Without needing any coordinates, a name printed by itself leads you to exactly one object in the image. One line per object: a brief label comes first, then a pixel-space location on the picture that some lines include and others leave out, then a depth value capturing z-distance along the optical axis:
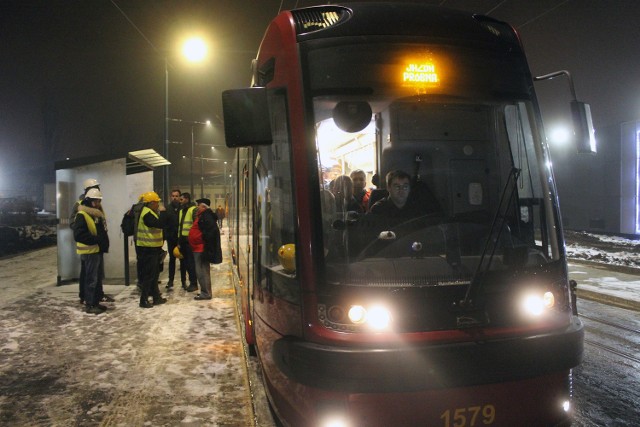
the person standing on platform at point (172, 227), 9.38
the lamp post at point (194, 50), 13.95
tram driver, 3.10
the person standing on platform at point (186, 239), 8.63
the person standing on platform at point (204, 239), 7.86
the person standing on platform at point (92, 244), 7.02
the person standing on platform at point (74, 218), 7.35
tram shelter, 9.48
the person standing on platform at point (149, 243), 7.49
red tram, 2.55
